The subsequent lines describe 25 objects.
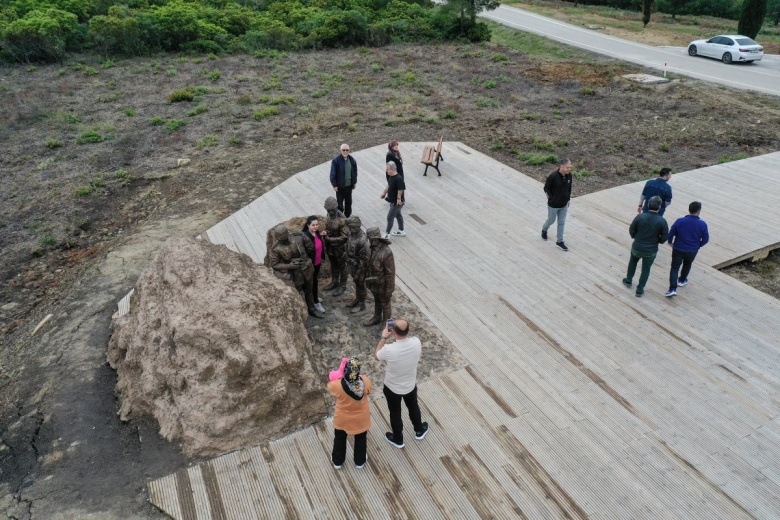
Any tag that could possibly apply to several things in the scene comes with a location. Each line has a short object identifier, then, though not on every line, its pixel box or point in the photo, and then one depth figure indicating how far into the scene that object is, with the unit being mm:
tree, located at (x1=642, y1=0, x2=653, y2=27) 36438
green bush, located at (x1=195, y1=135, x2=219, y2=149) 17703
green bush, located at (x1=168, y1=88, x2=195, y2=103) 22219
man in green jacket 7883
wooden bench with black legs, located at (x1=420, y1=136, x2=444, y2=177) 13289
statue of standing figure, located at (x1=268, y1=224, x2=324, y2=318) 7520
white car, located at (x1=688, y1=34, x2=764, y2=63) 25781
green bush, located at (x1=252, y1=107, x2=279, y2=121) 20125
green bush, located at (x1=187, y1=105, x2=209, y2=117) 20664
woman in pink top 7742
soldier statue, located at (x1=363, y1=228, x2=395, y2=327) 7328
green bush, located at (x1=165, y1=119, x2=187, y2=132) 19312
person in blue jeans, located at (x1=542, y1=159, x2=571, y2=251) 9258
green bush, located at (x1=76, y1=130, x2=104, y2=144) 18328
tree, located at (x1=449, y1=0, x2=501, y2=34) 33188
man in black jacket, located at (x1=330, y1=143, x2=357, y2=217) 10352
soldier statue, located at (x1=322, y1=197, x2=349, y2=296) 8273
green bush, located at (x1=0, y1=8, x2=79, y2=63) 27656
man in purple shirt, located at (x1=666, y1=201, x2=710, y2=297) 7956
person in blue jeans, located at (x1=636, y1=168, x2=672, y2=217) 8951
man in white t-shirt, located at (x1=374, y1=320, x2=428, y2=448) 5258
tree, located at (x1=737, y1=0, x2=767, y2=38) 29875
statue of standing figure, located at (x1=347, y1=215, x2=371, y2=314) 7715
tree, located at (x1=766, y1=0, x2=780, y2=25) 45031
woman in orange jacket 5094
